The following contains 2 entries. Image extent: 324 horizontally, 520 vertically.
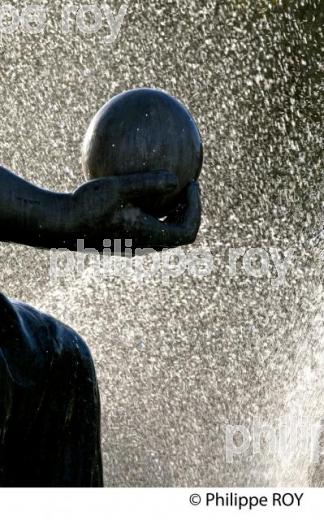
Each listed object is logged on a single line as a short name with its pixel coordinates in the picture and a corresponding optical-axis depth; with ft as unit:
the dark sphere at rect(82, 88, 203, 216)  18.85
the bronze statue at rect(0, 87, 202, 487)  18.29
